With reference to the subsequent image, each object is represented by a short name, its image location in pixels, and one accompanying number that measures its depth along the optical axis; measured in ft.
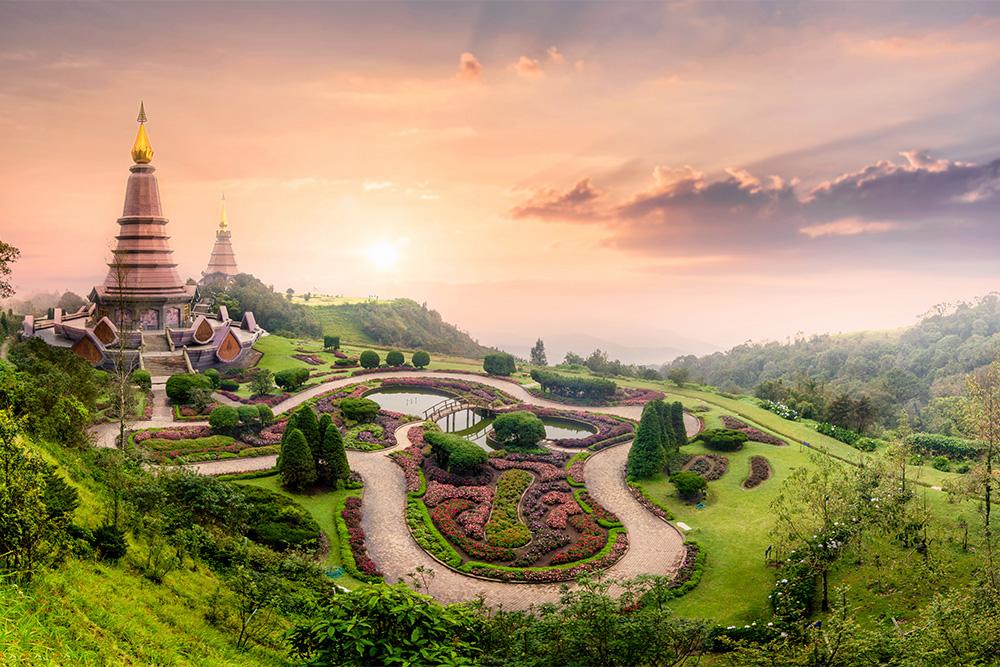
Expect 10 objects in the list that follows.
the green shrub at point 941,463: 96.07
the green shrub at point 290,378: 138.82
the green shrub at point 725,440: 105.91
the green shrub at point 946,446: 101.96
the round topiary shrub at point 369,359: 166.81
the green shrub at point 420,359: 173.78
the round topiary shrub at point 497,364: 170.71
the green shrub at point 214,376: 133.48
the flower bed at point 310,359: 170.26
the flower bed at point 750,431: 110.93
